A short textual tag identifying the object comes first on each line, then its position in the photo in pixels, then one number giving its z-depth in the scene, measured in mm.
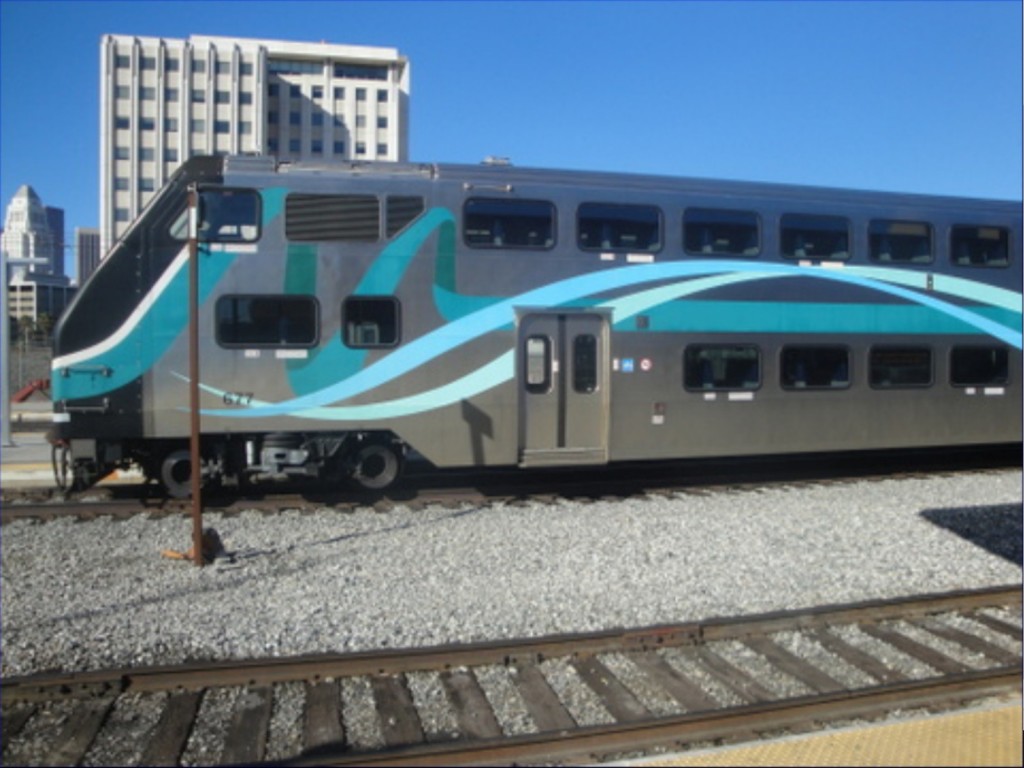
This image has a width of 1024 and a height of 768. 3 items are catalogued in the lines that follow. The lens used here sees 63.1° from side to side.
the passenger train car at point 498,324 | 9742
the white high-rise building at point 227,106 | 95812
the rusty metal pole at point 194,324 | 8008
